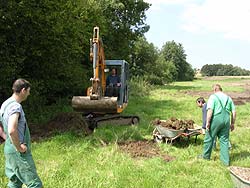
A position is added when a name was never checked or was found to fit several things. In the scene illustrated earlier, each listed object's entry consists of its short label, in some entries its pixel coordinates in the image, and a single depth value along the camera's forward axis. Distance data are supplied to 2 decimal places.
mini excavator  8.62
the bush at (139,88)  20.60
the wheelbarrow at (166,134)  7.15
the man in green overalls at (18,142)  3.42
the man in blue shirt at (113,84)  10.27
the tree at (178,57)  58.92
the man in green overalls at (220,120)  6.01
